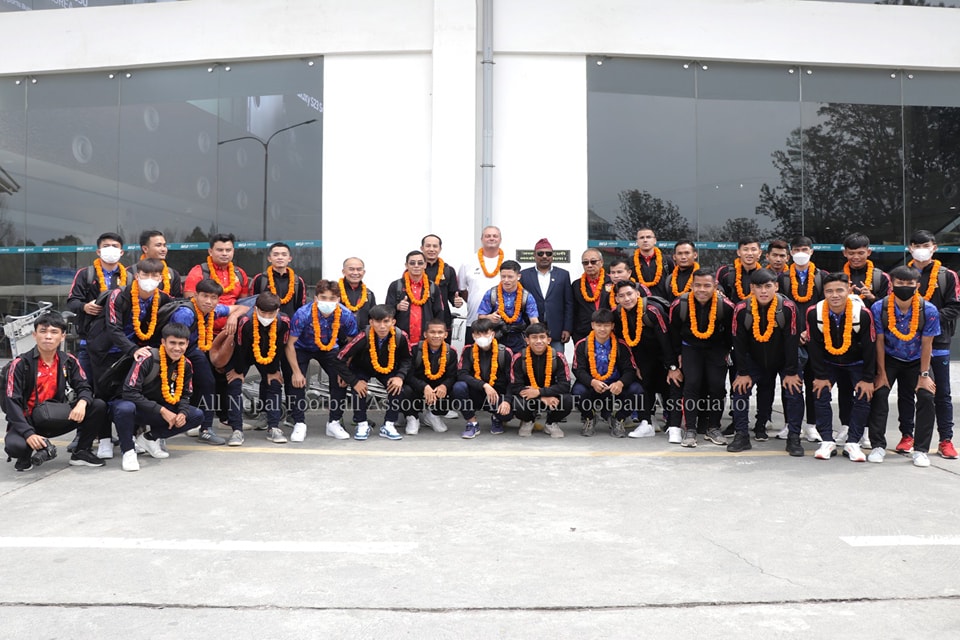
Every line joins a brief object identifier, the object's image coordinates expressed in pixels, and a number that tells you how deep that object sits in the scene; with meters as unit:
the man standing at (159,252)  6.98
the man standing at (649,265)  8.02
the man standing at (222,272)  7.51
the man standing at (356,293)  7.77
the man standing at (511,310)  7.84
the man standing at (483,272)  8.41
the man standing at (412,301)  7.85
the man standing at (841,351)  6.17
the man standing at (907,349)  6.05
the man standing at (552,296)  8.11
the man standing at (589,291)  7.96
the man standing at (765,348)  6.44
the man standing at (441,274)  8.10
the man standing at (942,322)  6.33
